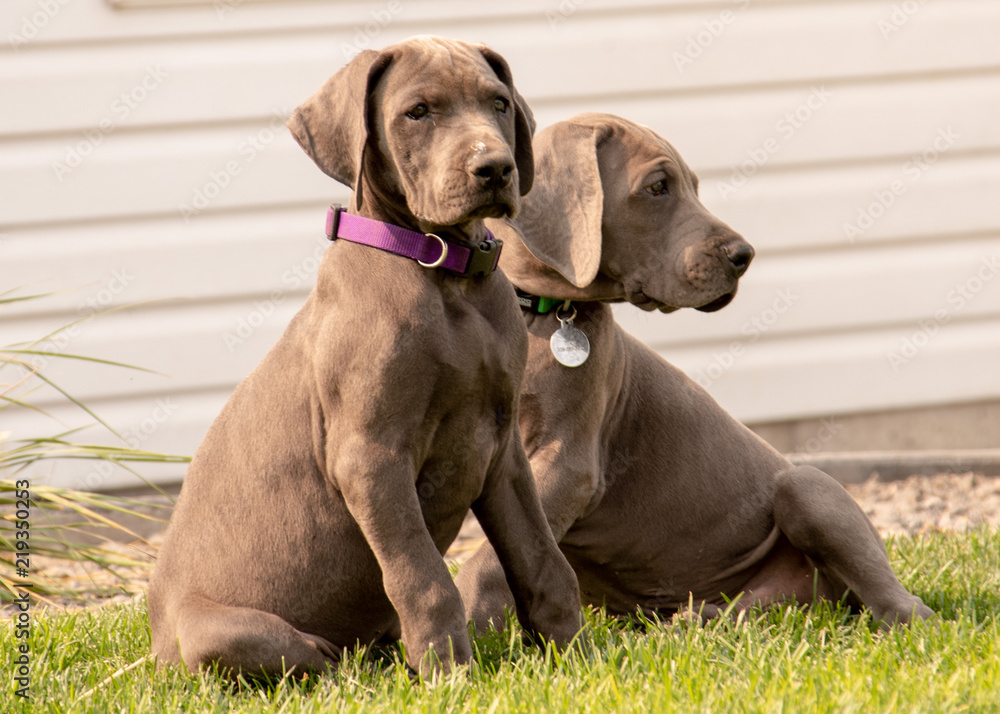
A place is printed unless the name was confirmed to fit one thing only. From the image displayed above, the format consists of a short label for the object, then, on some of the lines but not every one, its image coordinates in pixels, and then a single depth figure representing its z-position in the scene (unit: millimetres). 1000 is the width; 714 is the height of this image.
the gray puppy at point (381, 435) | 5473
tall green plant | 9250
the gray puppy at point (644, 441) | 6941
